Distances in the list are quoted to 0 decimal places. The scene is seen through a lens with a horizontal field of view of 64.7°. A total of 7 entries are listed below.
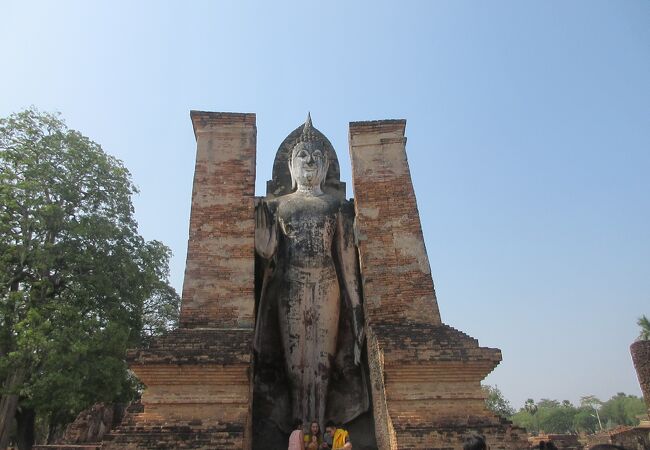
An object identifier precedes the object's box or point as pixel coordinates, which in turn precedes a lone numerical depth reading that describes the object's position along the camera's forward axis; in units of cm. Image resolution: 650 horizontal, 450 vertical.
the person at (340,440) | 543
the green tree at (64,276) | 1471
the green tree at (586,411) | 7475
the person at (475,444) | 342
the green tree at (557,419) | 7577
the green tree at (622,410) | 7162
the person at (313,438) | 583
